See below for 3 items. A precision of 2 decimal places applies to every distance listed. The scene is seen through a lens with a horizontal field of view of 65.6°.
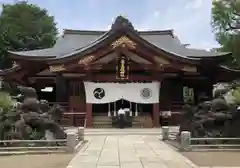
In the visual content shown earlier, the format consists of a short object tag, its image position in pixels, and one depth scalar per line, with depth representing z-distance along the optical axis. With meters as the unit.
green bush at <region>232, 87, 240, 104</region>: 7.90
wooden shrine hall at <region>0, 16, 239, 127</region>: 12.08
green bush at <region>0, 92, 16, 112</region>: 7.79
